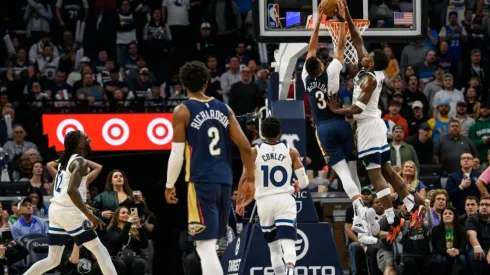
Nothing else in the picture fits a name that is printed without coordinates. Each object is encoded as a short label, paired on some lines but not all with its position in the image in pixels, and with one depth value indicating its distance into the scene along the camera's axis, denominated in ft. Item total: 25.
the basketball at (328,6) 52.47
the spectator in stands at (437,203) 64.59
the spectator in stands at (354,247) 65.82
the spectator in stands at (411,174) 66.85
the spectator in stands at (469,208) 65.77
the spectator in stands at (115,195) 65.36
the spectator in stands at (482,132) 76.79
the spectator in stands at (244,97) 77.87
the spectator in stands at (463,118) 77.92
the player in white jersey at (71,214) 52.31
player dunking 51.67
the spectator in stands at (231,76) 82.28
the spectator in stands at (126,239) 63.93
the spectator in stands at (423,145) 76.02
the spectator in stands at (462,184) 69.67
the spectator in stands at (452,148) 75.15
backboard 56.03
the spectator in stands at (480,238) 63.93
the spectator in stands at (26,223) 65.51
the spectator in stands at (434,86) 82.17
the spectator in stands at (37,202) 67.41
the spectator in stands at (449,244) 63.93
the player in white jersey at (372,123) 51.19
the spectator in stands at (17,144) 74.79
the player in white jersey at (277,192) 53.21
